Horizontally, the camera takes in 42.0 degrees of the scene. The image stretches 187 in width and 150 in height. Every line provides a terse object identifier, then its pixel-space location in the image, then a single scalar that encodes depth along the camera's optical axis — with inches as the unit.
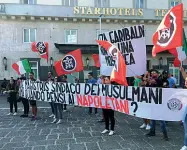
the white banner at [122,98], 232.5
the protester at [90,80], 430.0
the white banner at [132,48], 283.6
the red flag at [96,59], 493.4
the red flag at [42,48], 532.6
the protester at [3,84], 796.0
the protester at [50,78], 372.8
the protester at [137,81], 332.2
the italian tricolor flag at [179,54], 278.2
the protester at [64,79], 394.4
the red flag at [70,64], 384.2
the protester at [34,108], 376.8
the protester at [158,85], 258.1
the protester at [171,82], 366.6
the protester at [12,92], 426.0
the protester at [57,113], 351.3
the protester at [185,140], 216.2
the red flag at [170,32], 211.5
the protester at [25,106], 407.2
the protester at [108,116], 278.6
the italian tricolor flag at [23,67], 466.3
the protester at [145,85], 281.1
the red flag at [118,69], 251.0
